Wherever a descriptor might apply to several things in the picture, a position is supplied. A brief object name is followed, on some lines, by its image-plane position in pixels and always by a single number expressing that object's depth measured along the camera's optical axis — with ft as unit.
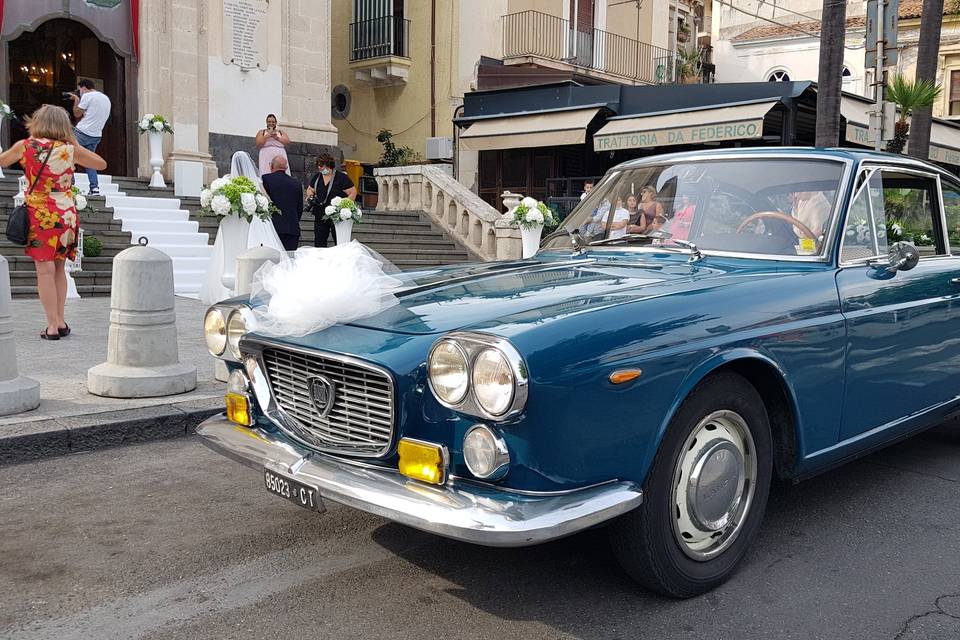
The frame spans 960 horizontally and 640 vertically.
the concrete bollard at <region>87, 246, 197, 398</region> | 18.56
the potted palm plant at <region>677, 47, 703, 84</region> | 105.50
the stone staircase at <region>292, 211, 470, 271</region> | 50.34
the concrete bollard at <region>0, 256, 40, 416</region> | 16.79
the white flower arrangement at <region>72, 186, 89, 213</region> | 34.74
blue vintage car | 8.61
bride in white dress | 34.55
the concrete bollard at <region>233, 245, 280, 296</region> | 20.80
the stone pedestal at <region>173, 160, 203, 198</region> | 51.55
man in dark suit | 35.29
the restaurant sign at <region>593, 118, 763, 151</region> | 59.06
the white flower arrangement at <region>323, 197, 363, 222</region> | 40.42
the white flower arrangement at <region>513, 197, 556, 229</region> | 44.68
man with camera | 44.45
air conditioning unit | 79.66
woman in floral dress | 23.07
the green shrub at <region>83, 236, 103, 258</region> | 38.96
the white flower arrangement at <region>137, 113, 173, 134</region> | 51.85
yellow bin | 76.84
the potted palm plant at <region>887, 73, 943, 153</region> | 37.81
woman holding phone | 41.06
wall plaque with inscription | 58.85
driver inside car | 12.64
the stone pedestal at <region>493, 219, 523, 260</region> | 51.21
